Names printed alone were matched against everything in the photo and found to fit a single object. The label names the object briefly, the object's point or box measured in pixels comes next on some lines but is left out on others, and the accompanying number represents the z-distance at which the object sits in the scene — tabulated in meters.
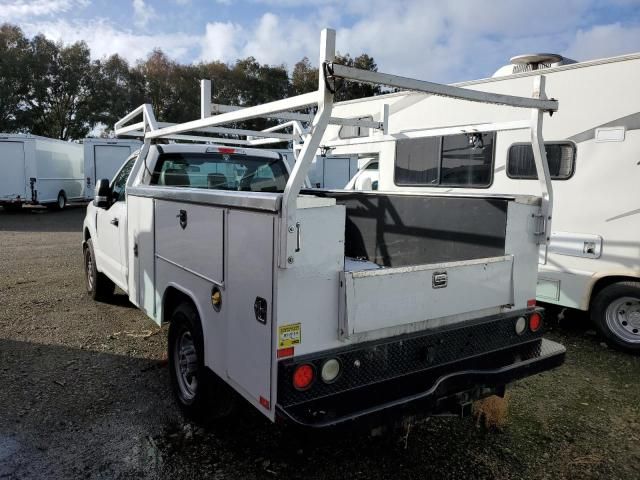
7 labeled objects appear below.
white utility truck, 2.35
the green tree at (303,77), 31.19
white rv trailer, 4.63
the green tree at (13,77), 27.55
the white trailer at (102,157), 18.57
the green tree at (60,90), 28.67
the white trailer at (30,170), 17.00
